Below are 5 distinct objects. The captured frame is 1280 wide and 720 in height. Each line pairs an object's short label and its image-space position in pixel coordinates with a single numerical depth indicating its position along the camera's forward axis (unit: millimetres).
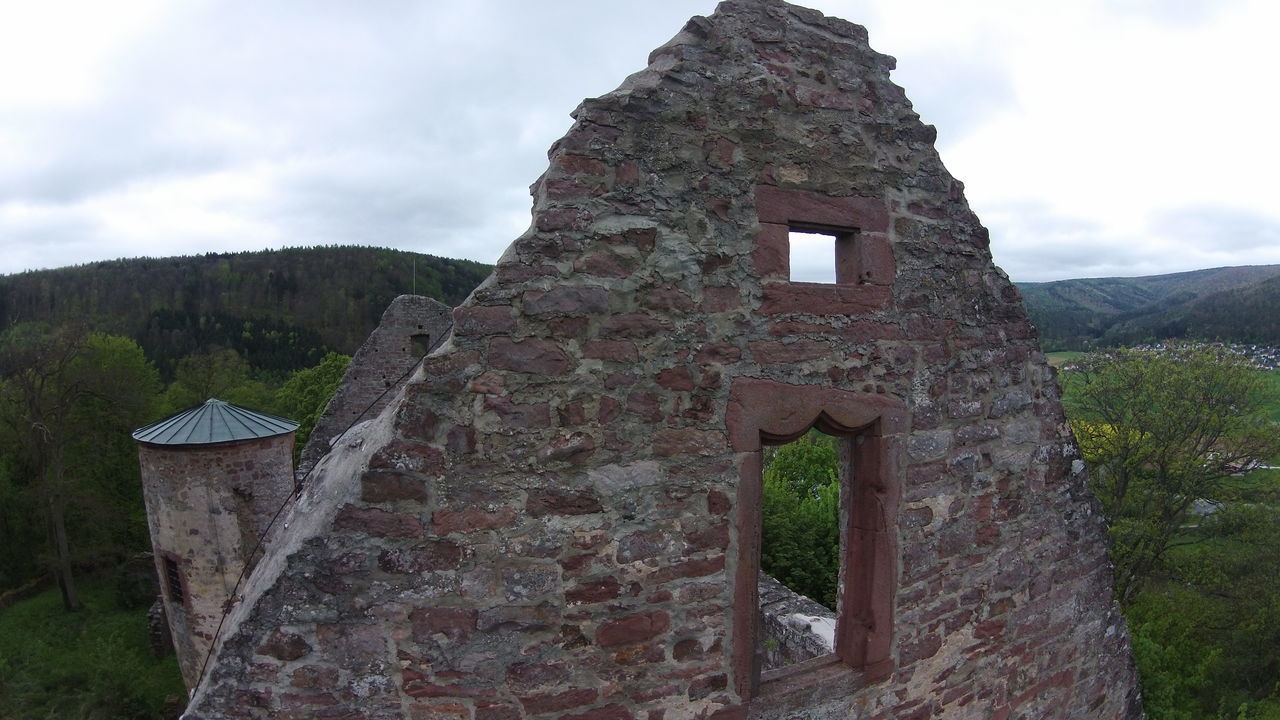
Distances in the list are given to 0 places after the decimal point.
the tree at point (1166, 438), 15000
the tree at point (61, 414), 17844
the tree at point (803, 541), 12617
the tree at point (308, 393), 25266
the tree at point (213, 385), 25781
